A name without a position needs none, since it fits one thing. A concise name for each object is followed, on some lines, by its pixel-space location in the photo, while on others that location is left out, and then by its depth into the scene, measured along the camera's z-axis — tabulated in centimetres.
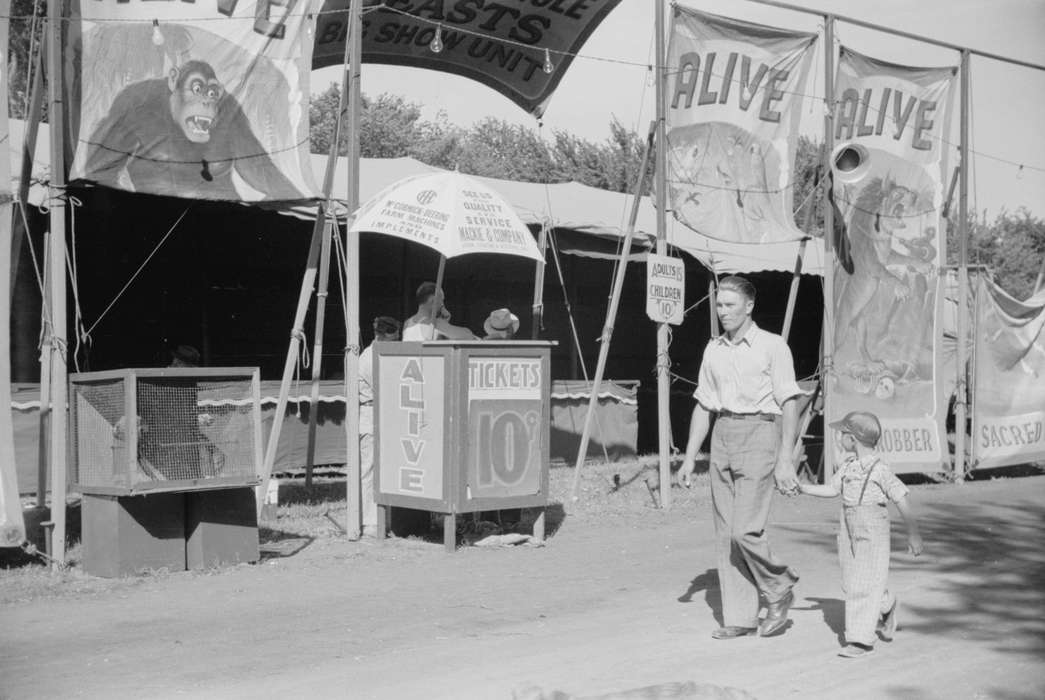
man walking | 711
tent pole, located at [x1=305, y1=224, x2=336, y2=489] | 1168
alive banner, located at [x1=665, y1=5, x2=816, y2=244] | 1368
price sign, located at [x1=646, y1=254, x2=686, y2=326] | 1282
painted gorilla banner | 940
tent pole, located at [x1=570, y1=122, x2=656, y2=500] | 1335
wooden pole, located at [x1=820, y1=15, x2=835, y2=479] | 1495
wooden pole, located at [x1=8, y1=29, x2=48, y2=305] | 954
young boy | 688
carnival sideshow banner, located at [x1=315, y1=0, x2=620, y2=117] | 1454
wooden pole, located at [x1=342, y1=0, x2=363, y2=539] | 1062
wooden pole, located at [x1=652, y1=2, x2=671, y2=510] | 1329
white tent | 1662
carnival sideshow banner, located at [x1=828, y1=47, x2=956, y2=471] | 1525
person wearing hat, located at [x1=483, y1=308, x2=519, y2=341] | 1118
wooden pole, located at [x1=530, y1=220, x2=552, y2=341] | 1381
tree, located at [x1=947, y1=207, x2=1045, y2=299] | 4738
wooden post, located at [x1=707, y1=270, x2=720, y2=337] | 1755
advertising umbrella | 1050
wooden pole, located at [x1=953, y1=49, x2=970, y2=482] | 1631
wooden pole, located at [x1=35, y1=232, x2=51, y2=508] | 928
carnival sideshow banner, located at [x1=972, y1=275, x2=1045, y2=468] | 1664
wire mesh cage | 879
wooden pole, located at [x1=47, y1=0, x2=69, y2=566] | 897
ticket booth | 1016
